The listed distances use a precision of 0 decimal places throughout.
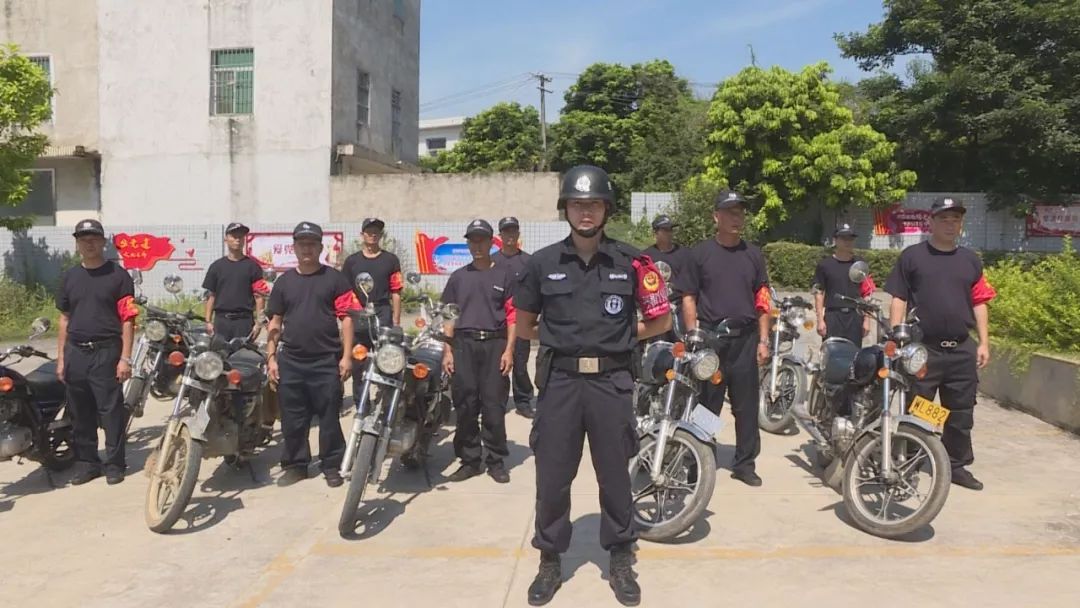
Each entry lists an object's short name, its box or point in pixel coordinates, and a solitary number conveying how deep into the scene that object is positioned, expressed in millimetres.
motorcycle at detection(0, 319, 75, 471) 5199
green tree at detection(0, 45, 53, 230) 13906
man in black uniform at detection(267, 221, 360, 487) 5355
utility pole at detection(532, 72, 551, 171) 39844
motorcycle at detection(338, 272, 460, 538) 4398
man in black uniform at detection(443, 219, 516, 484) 5656
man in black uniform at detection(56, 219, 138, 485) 5410
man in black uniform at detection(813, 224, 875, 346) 7363
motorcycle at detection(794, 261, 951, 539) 4238
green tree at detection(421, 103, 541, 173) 42281
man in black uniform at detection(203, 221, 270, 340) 7102
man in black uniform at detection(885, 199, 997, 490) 5078
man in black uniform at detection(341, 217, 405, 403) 7301
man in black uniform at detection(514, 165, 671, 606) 3586
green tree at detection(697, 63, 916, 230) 19594
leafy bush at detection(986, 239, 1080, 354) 7059
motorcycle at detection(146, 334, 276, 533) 4559
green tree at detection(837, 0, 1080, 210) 18453
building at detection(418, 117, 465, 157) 69438
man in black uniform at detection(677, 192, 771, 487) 5223
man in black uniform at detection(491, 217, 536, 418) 7066
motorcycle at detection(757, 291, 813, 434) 6754
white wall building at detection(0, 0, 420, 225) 18797
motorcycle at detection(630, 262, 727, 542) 4207
